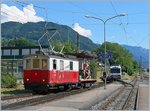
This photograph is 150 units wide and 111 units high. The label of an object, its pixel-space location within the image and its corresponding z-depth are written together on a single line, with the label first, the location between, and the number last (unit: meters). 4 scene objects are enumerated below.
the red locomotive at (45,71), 18.83
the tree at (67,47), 58.94
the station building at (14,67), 27.86
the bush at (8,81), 23.24
